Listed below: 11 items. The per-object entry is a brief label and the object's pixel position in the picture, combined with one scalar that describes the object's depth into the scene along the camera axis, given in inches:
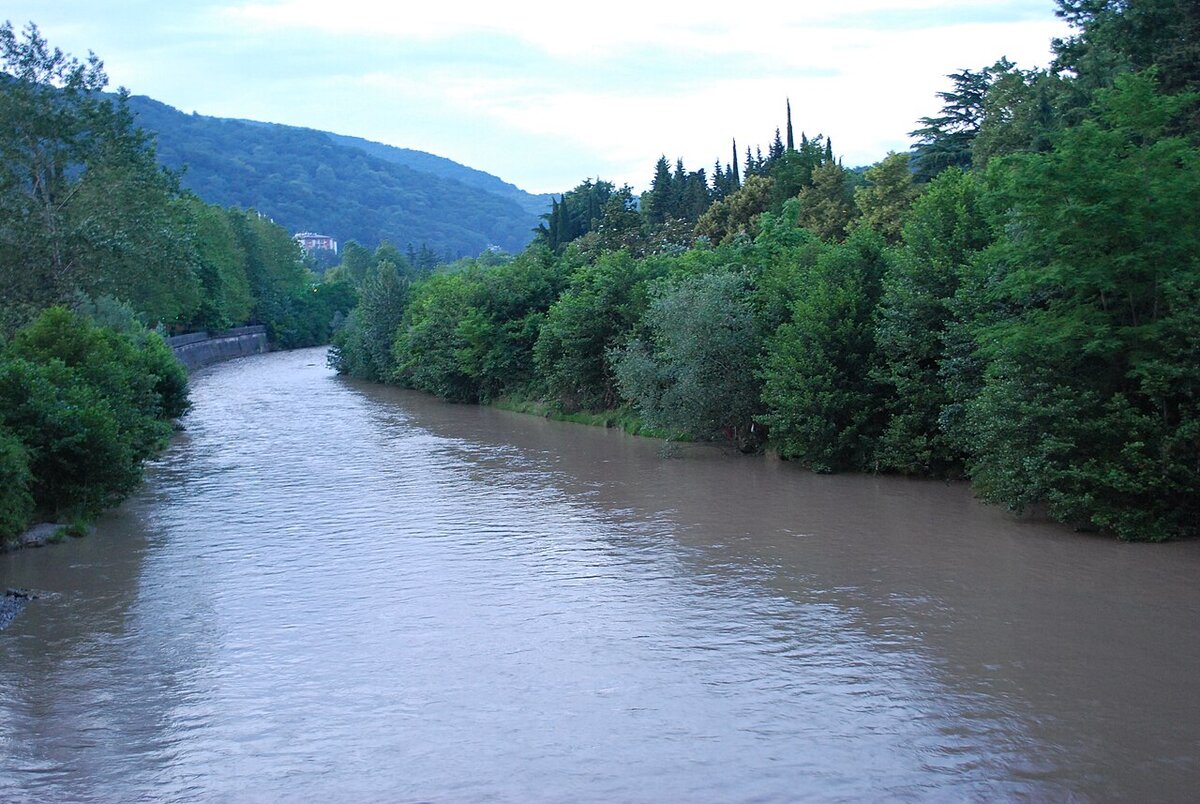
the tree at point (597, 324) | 1731.1
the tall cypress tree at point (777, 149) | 3240.7
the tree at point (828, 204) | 2100.1
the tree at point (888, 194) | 1857.8
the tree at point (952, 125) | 2208.4
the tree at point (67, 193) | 1662.2
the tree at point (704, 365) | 1333.7
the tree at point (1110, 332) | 808.3
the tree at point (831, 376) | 1176.2
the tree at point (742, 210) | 2502.5
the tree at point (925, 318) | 1090.7
